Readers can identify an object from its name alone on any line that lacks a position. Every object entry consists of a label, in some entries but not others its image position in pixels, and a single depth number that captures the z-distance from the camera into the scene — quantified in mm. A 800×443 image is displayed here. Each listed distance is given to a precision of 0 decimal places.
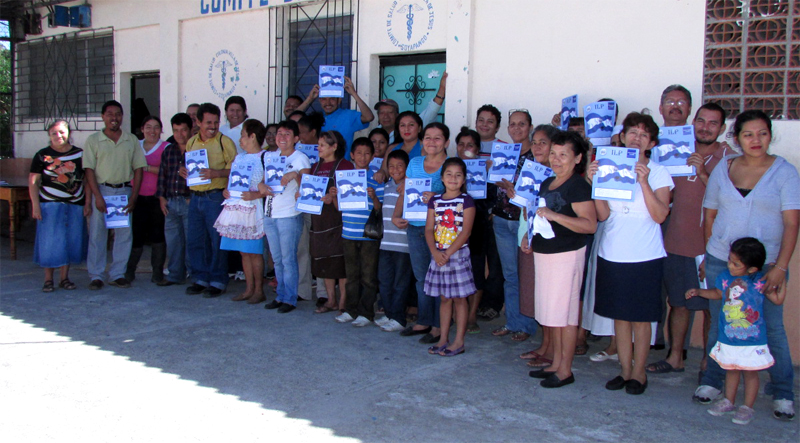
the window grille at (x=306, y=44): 7555
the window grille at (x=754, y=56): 4781
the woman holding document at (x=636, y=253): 3771
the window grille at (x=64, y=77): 10039
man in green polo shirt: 6672
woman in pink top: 7062
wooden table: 8602
